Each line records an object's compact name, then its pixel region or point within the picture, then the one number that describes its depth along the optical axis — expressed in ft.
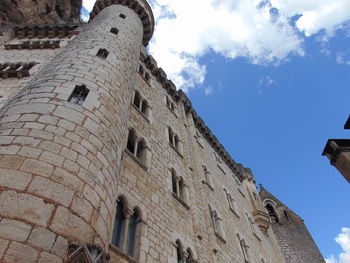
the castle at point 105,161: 10.76
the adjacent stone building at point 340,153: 28.14
